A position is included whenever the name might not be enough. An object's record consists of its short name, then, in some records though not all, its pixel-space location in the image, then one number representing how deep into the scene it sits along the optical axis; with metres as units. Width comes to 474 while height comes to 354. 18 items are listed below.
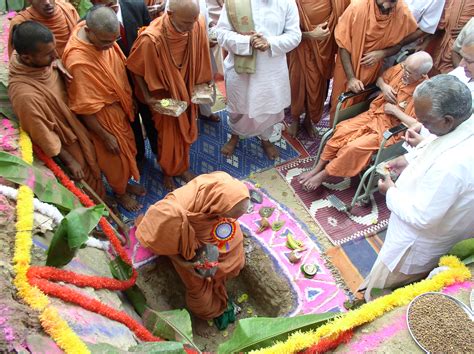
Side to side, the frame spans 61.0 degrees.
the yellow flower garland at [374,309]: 1.88
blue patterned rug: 4.68
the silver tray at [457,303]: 1.93
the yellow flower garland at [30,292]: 1.81
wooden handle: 3.55
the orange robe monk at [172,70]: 3.56
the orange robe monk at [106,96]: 3.27
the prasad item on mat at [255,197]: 4.38
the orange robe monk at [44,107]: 3.00
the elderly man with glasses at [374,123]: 3.96
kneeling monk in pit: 2.87
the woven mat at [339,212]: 4.11
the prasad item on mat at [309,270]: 3.69
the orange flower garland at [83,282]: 2.09
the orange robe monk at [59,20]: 3.50
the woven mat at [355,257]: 3.74
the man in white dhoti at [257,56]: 4.02
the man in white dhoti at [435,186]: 2.32
